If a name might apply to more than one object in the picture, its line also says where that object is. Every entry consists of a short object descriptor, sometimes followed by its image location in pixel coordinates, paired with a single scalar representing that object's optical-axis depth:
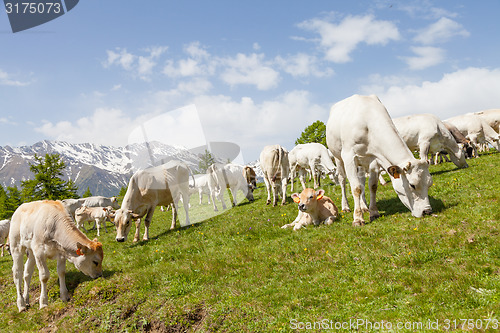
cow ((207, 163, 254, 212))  26.39
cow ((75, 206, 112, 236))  22.84
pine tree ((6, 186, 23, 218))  63.75
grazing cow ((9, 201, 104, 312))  9.66
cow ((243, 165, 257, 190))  28.14
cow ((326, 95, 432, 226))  10.25
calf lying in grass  11.91
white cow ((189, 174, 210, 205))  33.68
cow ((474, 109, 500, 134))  31.09
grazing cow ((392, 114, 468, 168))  20.03
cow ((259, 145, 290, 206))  19.62
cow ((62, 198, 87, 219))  29.26
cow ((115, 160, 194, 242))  15.38
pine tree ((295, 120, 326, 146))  74.82
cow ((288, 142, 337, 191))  25.23
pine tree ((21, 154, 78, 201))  58.69
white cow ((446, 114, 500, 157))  26.86
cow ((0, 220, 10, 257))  21.12
